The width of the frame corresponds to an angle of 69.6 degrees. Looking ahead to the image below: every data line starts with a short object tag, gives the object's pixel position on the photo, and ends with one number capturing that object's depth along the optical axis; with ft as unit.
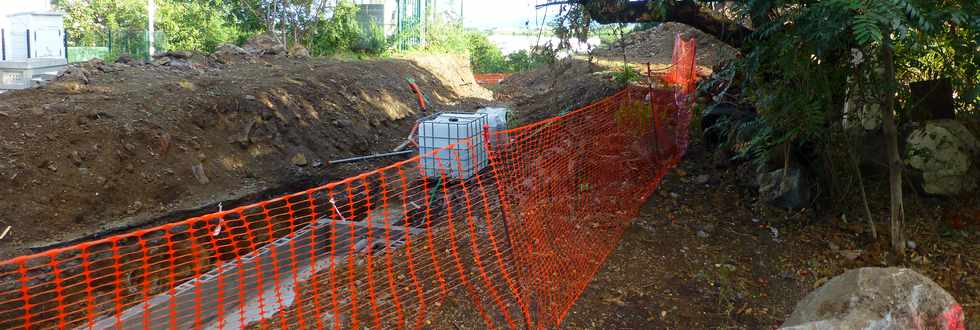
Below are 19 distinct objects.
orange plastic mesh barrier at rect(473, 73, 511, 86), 81.76
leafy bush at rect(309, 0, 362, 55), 67.56
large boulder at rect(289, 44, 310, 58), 57.21
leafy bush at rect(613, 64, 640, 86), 36.36
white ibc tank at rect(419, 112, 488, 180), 27.78
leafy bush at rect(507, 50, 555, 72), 86.12
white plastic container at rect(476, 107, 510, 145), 31.48
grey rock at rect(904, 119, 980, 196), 19.15
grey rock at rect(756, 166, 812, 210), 20.52
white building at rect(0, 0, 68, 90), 62.03
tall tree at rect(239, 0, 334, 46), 65.16
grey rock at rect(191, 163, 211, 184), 32.78
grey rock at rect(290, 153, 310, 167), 37.09
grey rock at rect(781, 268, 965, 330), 10.52
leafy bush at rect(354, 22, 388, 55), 68.23
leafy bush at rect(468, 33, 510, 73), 95.76
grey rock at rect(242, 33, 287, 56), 55.72
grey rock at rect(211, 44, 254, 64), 49.75
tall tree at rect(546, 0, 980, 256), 13.85
